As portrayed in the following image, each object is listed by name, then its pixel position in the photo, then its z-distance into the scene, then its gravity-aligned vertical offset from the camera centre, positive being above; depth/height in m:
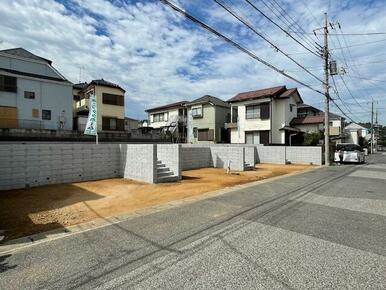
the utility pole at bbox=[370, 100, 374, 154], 54.00 +1.61
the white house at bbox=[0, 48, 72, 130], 23.92 +4.59
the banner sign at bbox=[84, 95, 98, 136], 14.50 +1.17
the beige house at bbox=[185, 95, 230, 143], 34.34 +2.76
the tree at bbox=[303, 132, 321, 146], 28.83 +0.09
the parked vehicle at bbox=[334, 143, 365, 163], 24.52 -1.36
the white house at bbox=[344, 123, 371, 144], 48.78 +0.70
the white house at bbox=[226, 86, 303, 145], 28.72 +2.72
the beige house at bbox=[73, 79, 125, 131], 32.78 +4.56
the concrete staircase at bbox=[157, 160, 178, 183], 11.42 -1.52
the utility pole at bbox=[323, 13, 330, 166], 21.86 +2.84
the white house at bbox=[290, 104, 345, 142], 31.55 +2.25
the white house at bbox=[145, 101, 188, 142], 38.78 +3.33
